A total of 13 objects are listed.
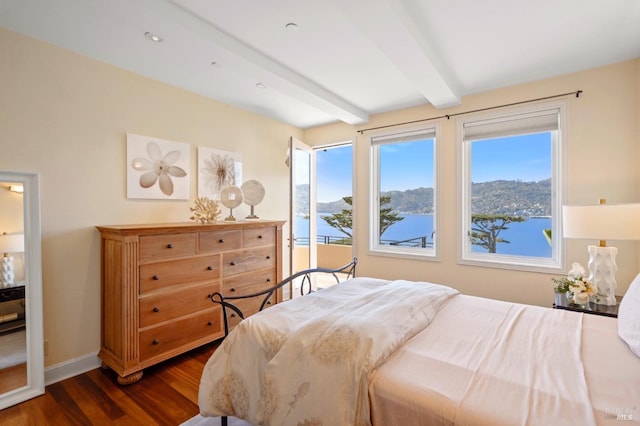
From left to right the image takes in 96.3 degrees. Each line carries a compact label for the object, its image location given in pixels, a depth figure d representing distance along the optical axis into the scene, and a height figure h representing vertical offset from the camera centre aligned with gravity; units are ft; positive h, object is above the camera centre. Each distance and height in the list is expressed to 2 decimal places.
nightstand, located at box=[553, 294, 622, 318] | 6.55 -2.36
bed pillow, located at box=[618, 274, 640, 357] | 4.15 -1.73
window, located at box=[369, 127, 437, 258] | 11.96 +0.73
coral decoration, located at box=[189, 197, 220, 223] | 9.32 -0.01
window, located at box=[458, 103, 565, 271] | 9.54 +0.78
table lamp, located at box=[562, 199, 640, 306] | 6.44 -0.47
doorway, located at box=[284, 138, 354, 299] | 12.82 +0.25
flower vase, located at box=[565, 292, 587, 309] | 6.99 -2.32
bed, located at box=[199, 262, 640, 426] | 3.17 -2.10
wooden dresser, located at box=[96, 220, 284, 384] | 7.22 -2.15
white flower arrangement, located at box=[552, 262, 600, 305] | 6.95 -1.94
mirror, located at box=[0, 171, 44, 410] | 6.59 -1.82
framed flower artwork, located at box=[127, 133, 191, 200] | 8.80 +1.40
